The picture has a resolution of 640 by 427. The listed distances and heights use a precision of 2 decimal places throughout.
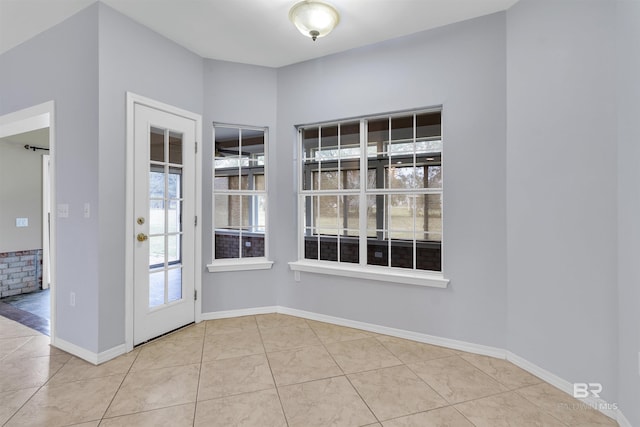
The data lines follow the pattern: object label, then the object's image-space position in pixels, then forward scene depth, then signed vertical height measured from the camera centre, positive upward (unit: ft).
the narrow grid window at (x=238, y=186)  11.84 +1.01
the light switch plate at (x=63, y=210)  8.77 +0.05
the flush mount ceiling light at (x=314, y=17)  7.85 +5.01
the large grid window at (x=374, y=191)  9.92 +0.71
